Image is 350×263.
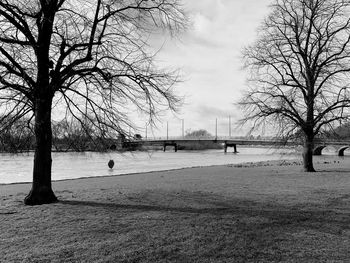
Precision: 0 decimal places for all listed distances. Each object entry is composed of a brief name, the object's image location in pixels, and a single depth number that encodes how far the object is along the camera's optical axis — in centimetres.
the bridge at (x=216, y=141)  7800
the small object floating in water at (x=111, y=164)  3868
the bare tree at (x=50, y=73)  1039
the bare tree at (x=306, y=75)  2156
